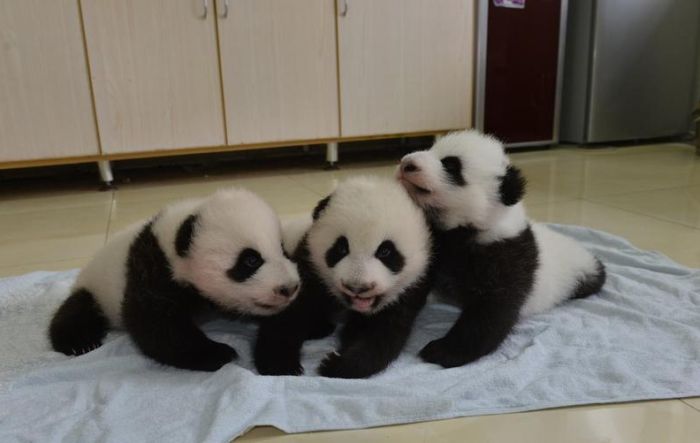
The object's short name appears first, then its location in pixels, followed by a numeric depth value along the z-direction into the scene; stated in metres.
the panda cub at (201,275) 1.25
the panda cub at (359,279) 1.25
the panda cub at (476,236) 1.36
